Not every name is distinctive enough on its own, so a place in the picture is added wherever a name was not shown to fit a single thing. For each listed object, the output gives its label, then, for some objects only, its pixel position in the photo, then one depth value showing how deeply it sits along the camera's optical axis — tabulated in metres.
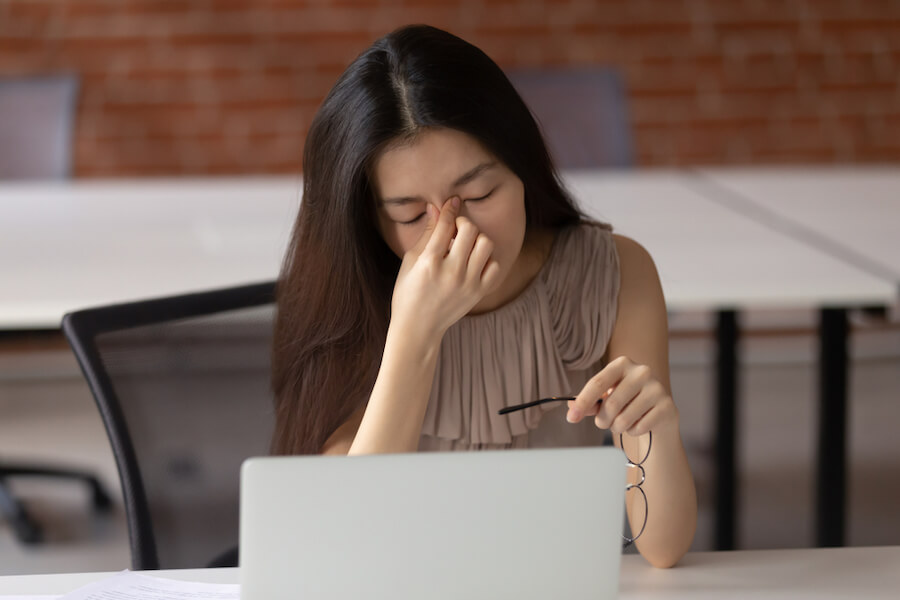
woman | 2.55
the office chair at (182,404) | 2.68
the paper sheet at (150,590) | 2.38
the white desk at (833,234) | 3.56
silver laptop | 2.17
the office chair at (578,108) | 4.91
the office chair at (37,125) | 4.91
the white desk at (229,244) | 3.23
